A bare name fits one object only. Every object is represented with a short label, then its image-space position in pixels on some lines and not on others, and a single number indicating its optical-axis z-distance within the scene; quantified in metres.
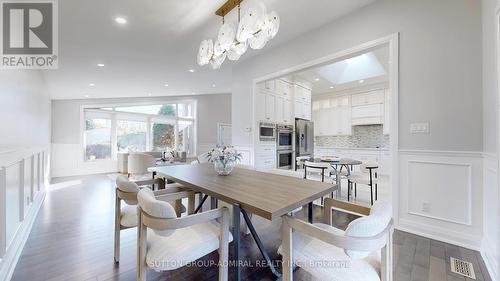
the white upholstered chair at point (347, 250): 0.92
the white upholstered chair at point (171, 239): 1.12
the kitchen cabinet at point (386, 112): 5.72
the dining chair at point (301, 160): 3.94
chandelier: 1.83
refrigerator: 5.39
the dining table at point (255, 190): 1.19
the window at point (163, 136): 8.08
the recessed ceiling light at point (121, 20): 2.51
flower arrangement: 2.07
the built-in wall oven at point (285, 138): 4.96
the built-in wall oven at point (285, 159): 4.93
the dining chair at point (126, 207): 1.66
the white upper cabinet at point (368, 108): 5.89
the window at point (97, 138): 6.91
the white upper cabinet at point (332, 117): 6.61
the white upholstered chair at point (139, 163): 5.78
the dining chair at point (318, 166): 3.02
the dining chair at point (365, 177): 3.09
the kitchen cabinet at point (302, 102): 5.53
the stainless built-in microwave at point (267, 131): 4.48
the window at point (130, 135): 7.38
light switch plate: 2.25
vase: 2.08
